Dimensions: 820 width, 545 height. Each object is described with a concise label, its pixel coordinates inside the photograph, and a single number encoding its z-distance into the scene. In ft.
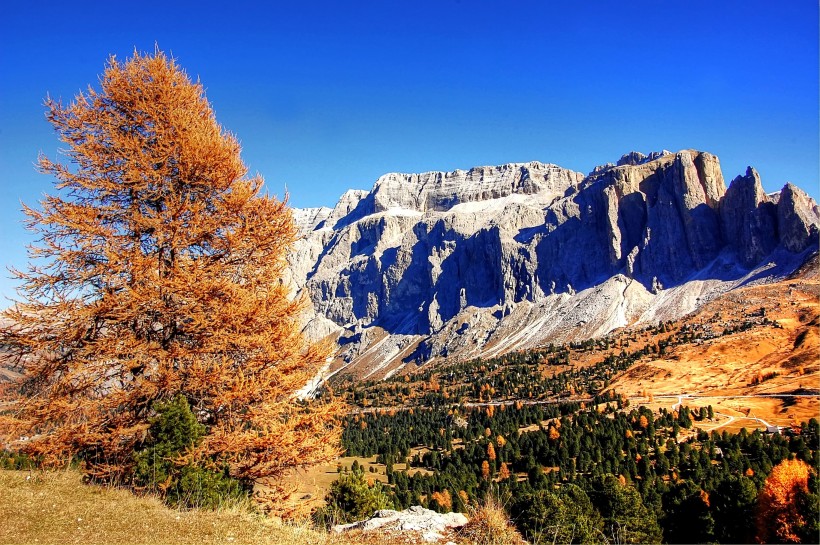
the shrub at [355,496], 107.04
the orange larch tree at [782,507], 138.00
